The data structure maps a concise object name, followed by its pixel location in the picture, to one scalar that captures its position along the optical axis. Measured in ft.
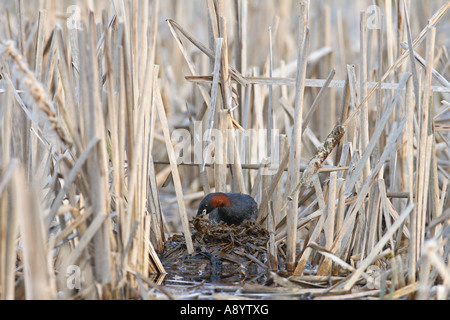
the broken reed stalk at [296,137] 21.12
